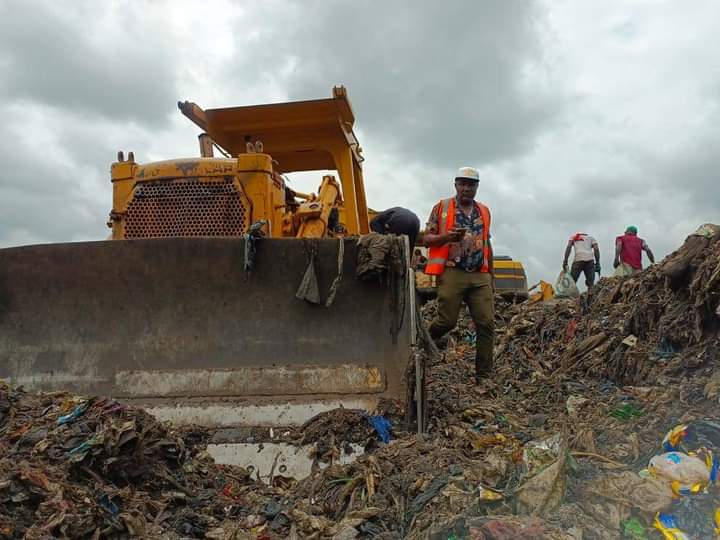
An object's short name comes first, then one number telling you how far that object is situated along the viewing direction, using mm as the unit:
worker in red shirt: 11094
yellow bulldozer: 4324
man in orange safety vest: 5363
